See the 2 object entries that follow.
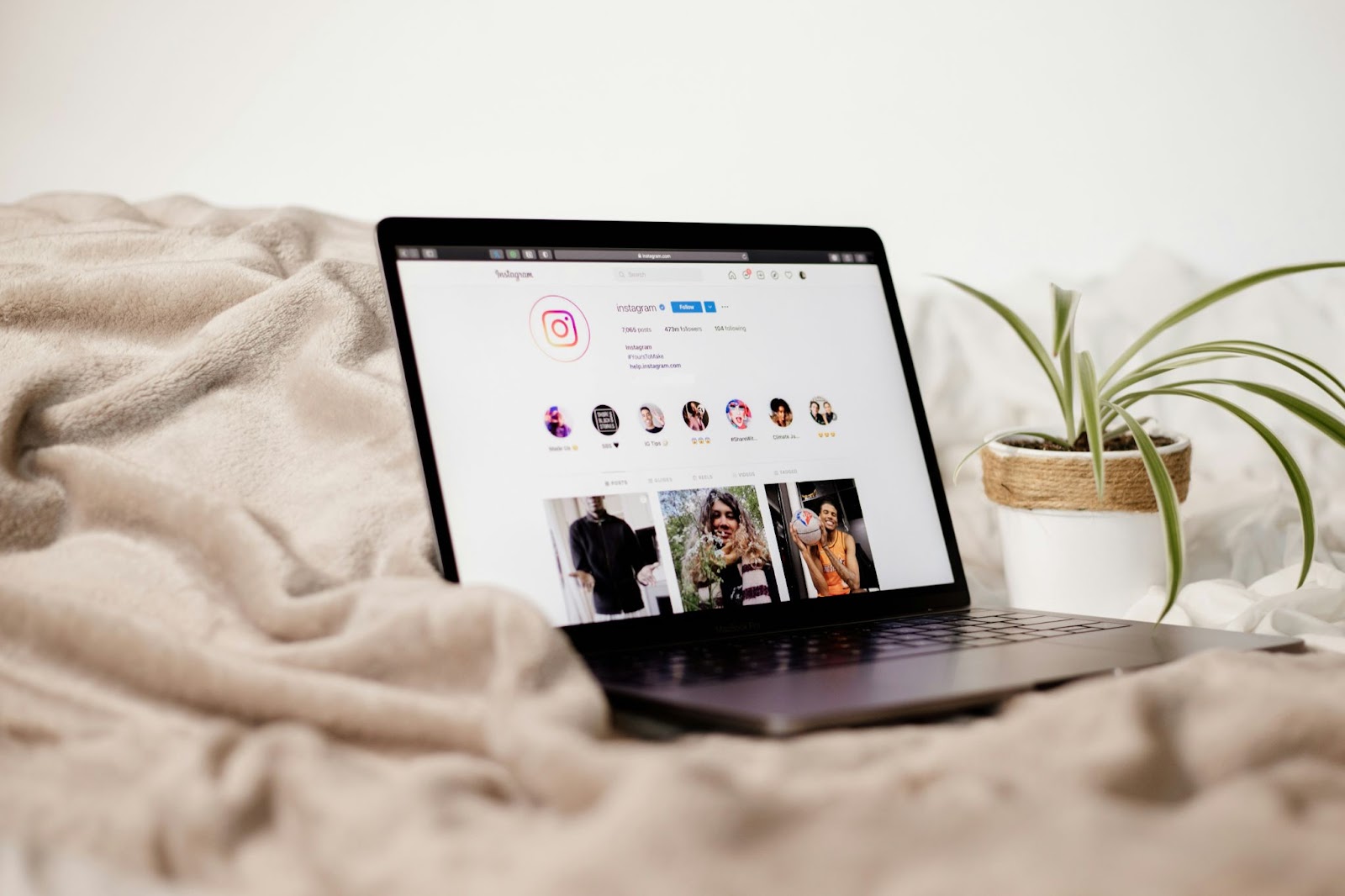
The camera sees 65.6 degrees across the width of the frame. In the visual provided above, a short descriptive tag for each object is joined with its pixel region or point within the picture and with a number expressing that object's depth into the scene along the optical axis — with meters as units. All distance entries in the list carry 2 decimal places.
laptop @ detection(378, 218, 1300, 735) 0.72
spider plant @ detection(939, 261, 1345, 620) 0.81
